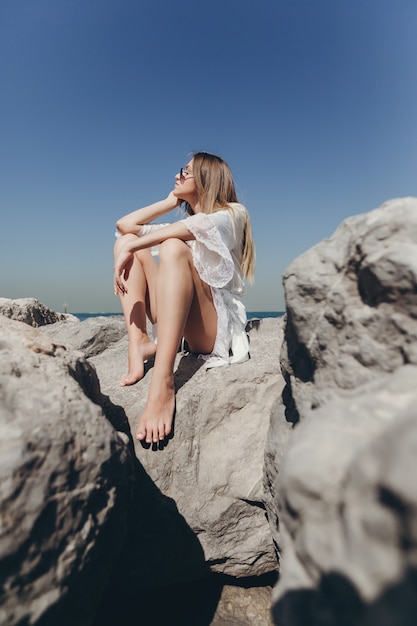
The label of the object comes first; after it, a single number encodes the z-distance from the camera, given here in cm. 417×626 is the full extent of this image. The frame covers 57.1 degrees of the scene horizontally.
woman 205
